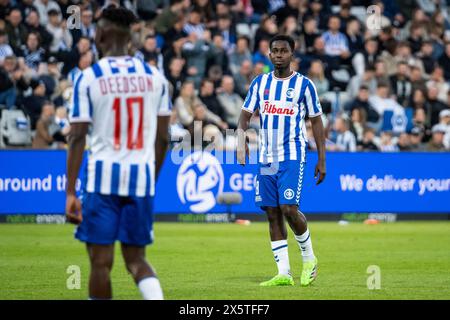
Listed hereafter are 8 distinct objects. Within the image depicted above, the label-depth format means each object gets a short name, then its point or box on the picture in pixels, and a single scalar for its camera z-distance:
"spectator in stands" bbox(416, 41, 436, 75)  25.62
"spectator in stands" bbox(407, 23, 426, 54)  26.17
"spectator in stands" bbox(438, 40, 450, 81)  26.06
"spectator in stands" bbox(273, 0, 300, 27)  25.12
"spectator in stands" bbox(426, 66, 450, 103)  24.81
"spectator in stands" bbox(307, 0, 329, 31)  25.41
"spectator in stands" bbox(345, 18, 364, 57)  24.88
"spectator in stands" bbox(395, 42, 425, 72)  25.17
